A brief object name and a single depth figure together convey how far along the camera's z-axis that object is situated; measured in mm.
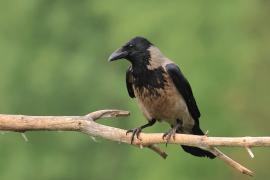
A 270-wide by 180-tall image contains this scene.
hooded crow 12453
